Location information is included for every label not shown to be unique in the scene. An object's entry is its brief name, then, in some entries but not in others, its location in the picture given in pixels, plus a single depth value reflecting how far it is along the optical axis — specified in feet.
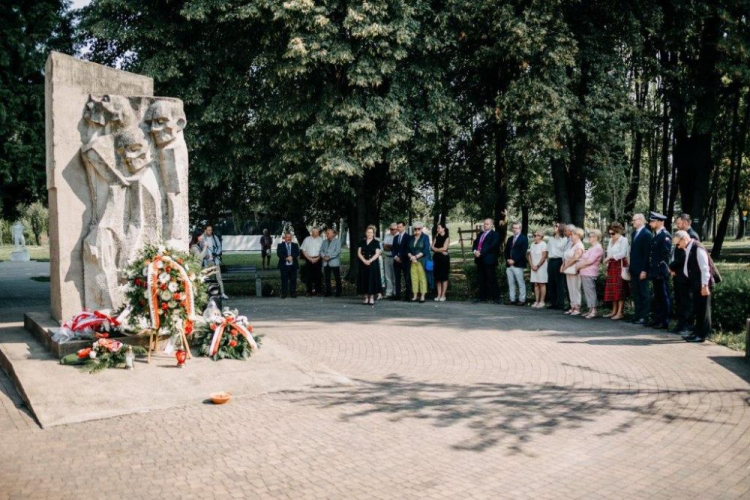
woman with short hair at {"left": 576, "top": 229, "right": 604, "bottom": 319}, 45.65
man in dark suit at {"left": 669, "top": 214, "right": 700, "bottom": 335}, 36.83
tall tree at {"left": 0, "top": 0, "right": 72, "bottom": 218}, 50.65
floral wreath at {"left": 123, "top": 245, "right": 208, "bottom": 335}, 28.76
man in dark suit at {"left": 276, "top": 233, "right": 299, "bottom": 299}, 61.26
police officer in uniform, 39.68
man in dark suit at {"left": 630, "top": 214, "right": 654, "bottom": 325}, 41.22
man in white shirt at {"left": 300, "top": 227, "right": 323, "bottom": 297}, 62.03
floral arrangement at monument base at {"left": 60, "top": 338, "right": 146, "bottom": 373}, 27.81
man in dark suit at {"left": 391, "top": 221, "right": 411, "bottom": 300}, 56.65
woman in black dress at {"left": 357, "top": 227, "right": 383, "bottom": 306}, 55.31
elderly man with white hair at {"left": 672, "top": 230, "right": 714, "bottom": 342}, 34.94
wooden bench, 63.67
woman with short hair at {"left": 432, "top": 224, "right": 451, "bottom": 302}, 56.24
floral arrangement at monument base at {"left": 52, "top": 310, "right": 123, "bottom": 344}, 29.43
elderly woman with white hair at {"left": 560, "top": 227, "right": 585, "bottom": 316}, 46.78
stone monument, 32.73
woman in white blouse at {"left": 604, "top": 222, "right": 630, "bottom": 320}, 44.04
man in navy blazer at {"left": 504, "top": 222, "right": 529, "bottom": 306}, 52.90
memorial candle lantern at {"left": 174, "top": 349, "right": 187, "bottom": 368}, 28.25
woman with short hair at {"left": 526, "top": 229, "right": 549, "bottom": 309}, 50.88
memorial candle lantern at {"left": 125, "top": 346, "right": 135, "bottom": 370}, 27.86
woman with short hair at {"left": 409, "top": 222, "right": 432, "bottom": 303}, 55.83
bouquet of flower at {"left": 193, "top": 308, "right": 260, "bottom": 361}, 30.14
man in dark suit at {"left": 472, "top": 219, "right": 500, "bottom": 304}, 54.65
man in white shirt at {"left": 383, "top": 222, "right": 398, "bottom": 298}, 59.98
